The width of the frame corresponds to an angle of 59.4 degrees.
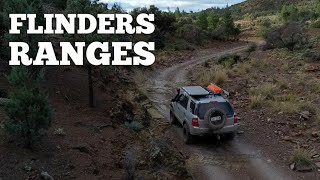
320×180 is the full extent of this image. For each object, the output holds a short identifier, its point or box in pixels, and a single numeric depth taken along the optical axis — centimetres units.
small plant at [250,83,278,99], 1368
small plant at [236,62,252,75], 1885
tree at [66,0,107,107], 958
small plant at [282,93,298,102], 1282
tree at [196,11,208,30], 4465
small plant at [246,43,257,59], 2797
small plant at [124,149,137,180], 685
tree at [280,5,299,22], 4756
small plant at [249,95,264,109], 1260
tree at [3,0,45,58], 937
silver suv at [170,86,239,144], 911
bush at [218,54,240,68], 2187
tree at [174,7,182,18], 6524
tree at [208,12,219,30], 4638
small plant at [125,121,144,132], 987
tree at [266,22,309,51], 2468
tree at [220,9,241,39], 4135
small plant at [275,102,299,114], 1159
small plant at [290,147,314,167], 822
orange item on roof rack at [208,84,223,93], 1209
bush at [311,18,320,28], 3607
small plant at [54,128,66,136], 798
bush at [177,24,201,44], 3722
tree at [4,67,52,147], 669
